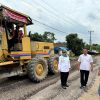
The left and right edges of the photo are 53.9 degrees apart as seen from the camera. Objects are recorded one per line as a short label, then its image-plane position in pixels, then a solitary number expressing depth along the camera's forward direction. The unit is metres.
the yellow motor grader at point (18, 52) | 4.32
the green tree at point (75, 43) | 20.61
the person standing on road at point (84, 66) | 4.11
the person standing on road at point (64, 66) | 4.11
